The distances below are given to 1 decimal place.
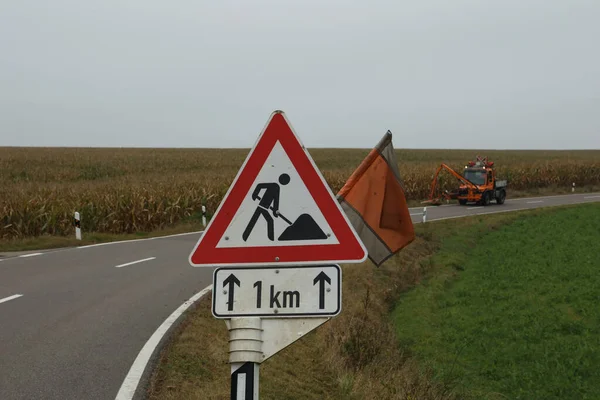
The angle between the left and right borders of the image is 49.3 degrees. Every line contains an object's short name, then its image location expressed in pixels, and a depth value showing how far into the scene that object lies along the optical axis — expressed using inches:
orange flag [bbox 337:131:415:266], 295.4
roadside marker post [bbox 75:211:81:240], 725.9
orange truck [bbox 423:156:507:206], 1299.2
